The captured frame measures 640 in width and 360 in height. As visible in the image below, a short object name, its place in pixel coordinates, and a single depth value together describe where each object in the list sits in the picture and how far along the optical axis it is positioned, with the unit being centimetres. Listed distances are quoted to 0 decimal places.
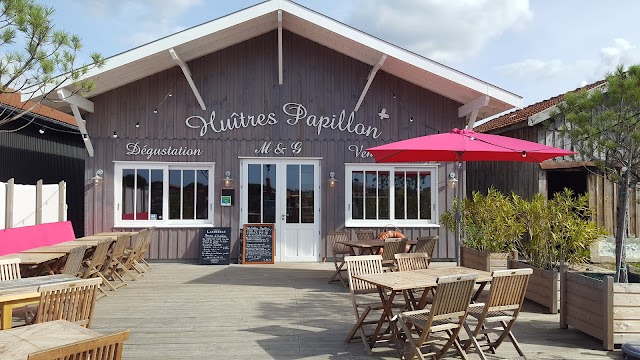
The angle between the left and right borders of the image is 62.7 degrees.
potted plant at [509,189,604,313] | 622
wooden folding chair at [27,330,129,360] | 213
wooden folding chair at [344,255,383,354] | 473
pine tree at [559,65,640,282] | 525
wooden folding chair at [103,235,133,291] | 733
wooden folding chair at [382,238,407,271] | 734
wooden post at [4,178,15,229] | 862
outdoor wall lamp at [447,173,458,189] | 1038
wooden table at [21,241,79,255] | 656
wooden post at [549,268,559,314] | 609
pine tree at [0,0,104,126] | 473
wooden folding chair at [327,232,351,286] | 877
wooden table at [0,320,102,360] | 262
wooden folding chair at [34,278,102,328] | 353
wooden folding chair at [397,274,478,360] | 394
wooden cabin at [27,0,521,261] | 1014
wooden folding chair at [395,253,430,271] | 569
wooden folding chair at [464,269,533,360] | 430
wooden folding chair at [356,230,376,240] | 935
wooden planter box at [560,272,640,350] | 470
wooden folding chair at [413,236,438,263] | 757
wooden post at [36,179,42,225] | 954
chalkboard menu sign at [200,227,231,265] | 997
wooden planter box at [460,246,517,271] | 699
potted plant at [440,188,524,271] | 720
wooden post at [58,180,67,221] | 1026
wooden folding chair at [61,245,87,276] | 564
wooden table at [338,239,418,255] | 783
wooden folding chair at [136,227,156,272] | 874
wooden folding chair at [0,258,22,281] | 490
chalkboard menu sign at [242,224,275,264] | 1008
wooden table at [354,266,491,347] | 434
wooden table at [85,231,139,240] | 879
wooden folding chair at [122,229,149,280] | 817
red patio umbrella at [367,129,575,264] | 621
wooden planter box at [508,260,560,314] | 611
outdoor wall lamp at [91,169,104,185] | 988
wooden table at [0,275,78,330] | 385
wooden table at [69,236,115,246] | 757
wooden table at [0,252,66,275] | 576
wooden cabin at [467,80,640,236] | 1009
